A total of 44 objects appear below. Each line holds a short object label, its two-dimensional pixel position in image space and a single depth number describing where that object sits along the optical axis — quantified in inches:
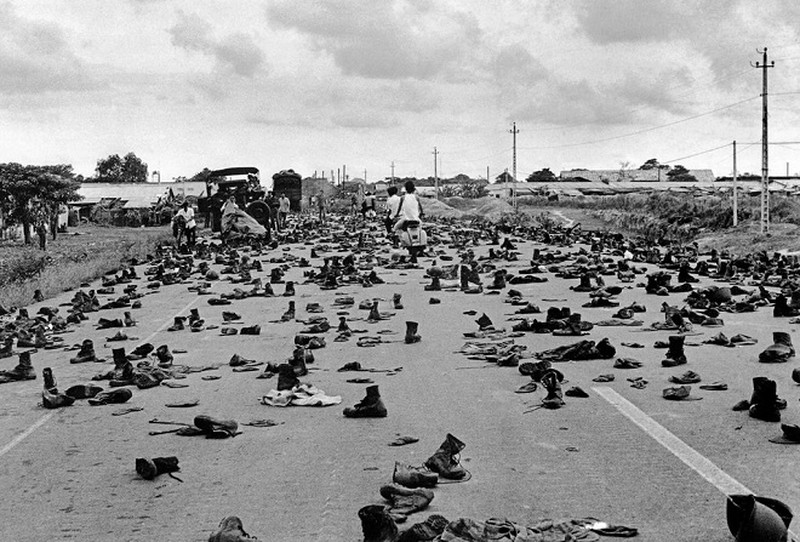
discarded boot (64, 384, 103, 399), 394.6
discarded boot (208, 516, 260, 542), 214.7
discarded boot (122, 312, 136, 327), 630.5
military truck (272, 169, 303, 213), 2465.6
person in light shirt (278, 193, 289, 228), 2054.3
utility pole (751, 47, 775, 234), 1571.6
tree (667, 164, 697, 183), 5859.3
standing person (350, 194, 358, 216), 3443.9
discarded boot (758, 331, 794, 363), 427.5
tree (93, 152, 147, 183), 5807.1
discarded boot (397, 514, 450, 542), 211.9
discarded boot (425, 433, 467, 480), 262.4
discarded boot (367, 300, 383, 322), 614.2
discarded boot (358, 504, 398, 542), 212.7
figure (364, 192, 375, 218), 2659.9
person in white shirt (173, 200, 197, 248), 1489.9
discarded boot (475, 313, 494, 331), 548.4
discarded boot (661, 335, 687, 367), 425.7
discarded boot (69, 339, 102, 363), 494.3
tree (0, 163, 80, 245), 1857.8
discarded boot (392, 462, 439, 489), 253.3
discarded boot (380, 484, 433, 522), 235.1
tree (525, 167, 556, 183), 6353.3
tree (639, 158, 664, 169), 6496.1
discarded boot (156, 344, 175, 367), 463.5
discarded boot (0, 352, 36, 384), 452.8
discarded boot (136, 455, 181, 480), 272.8
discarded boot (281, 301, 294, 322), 636.1
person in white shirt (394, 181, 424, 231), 1082.1
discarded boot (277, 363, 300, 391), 389.4
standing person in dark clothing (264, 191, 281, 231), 1908.3
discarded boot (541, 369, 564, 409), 349.7
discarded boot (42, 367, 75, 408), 382.0
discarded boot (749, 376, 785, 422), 318.3
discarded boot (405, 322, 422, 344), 519.2
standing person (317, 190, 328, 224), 2774.4
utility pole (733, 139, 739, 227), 1803.6
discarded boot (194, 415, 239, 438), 320.5
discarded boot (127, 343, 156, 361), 487.8
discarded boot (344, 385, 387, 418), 340.5
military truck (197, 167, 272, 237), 1830.7
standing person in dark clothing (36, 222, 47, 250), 1749.5
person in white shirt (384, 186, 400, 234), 1107.9
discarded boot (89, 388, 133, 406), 387.5
